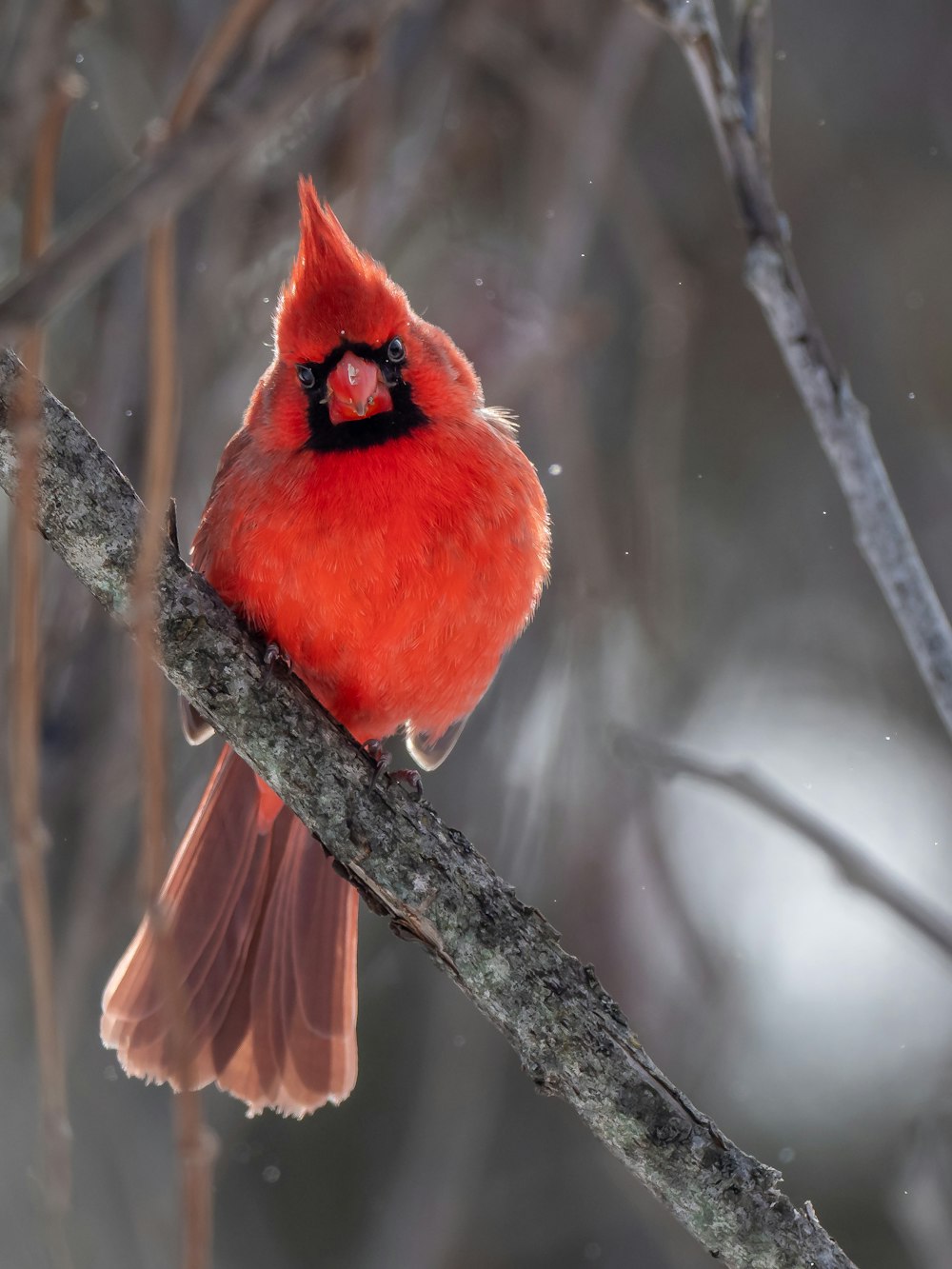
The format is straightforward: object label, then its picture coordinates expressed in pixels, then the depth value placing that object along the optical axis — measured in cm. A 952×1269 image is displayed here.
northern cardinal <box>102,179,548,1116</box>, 532
